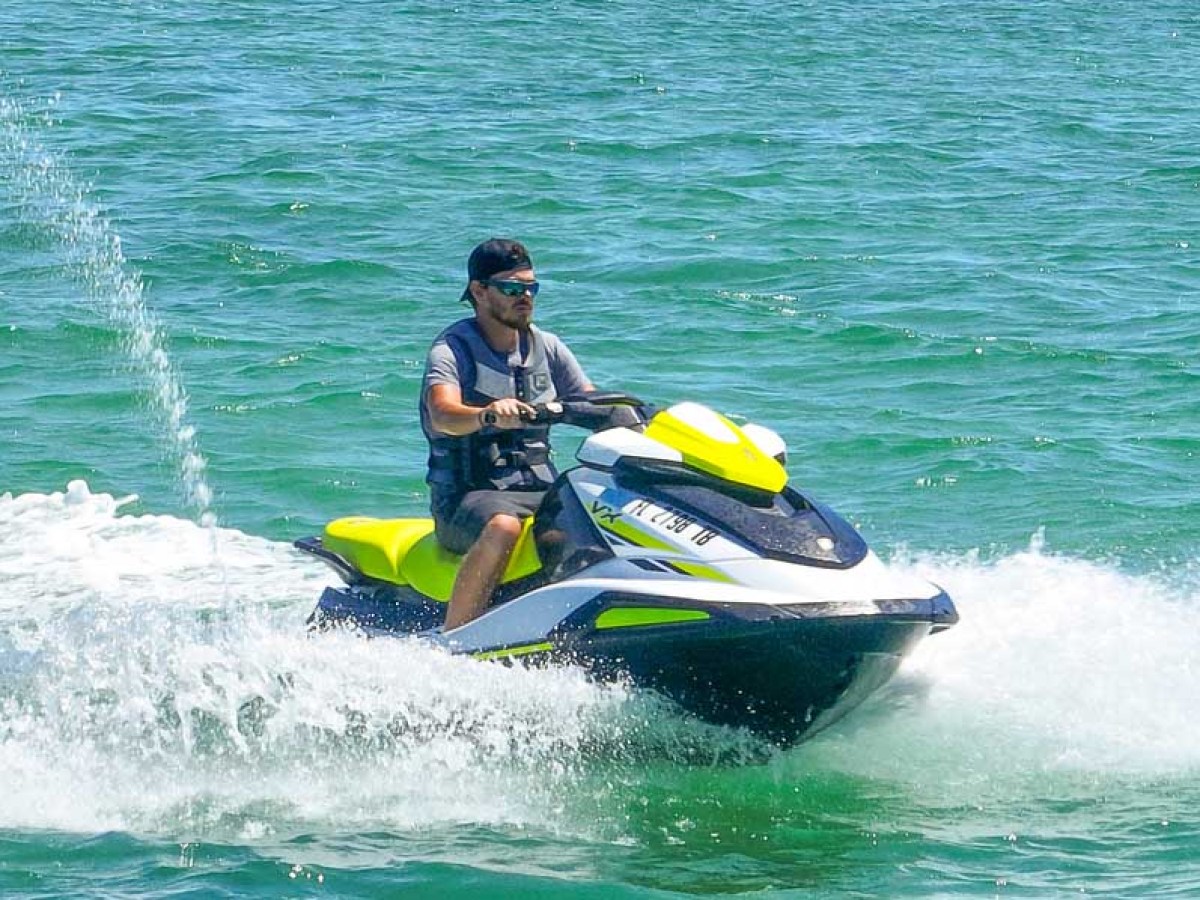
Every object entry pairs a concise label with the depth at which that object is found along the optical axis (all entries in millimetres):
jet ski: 12305
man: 13430
